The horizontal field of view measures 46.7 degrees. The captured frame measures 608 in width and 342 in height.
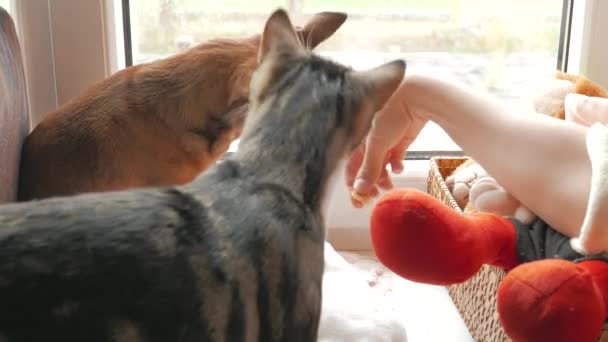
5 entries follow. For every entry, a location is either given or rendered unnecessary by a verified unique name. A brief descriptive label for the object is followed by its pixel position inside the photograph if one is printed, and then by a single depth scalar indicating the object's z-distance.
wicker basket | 0.91
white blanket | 0.97
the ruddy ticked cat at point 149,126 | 0.98
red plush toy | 0.71
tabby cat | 0.46
